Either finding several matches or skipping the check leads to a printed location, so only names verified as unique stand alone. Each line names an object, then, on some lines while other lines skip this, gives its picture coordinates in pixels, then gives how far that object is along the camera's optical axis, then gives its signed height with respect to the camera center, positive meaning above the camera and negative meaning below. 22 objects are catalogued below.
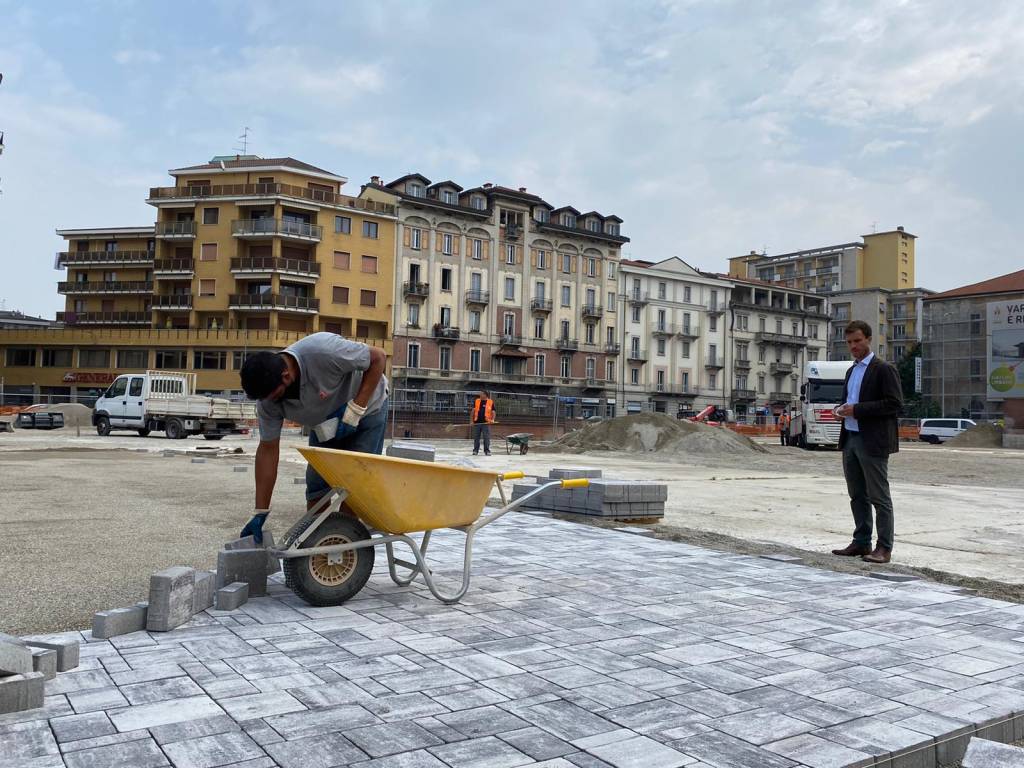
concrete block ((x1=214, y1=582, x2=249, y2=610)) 4.25 -0.96
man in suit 6.46 -0.18
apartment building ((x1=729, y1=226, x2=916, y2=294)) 90.88 +16.95
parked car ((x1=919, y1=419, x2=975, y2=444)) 51.59 -0.60
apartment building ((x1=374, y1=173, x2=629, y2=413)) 56.75 +8.55
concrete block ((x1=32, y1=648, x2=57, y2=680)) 3.05 -0.93
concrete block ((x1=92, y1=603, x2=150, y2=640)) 3.71 -0.96
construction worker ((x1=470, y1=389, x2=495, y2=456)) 21.80 -0.07
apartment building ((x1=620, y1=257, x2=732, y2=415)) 66.62 +6.36
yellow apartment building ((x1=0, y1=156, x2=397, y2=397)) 52.44 +8.15
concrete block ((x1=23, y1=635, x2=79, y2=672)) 3.21 -0.93
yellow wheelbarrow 4.14 -0.55
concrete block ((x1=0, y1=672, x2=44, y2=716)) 2.78 -0.96
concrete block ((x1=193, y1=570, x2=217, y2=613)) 4.12 -0.92
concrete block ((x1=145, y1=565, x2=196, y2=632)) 3.81 -0.88
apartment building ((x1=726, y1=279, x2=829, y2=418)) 72.69 +6.56
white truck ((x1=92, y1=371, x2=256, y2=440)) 28.97 -0.12
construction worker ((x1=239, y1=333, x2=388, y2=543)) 4.58 +0.08
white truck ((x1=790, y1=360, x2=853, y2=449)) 29.79 +0.64
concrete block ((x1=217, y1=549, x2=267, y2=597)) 4.48 -0.86
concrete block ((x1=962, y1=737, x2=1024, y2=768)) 2.54 -1.02
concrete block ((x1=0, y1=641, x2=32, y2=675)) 2.82 -0.86
